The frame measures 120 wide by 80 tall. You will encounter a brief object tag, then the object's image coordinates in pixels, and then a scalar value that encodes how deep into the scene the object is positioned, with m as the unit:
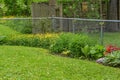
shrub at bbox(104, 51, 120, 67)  7.20
